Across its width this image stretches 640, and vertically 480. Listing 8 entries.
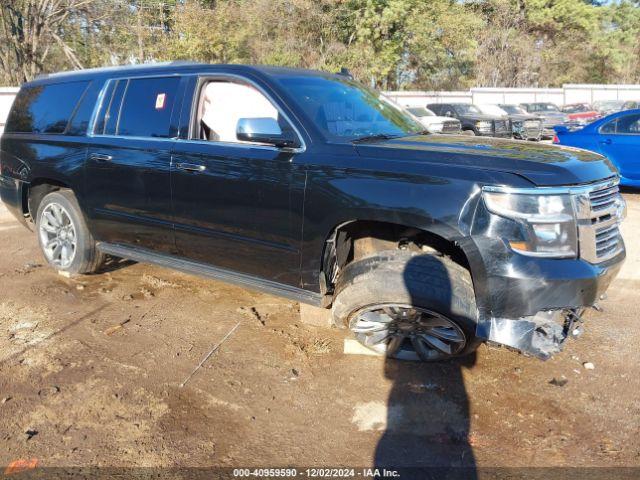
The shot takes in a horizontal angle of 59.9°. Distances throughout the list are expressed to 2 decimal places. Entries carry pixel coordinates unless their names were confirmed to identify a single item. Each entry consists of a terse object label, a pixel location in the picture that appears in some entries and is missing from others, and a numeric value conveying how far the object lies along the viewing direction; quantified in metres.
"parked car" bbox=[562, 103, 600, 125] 25.84
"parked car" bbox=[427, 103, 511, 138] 18.77
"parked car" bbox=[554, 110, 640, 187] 9.60
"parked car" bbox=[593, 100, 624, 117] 29.62
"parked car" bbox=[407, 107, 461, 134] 16.09
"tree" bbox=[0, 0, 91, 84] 27.17
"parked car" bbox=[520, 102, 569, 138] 22.19
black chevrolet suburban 3.11
